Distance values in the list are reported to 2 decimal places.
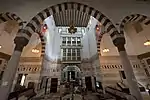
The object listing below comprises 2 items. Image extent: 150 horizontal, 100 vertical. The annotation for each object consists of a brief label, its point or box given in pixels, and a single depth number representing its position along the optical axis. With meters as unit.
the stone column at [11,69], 3.57
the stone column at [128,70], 3.72
